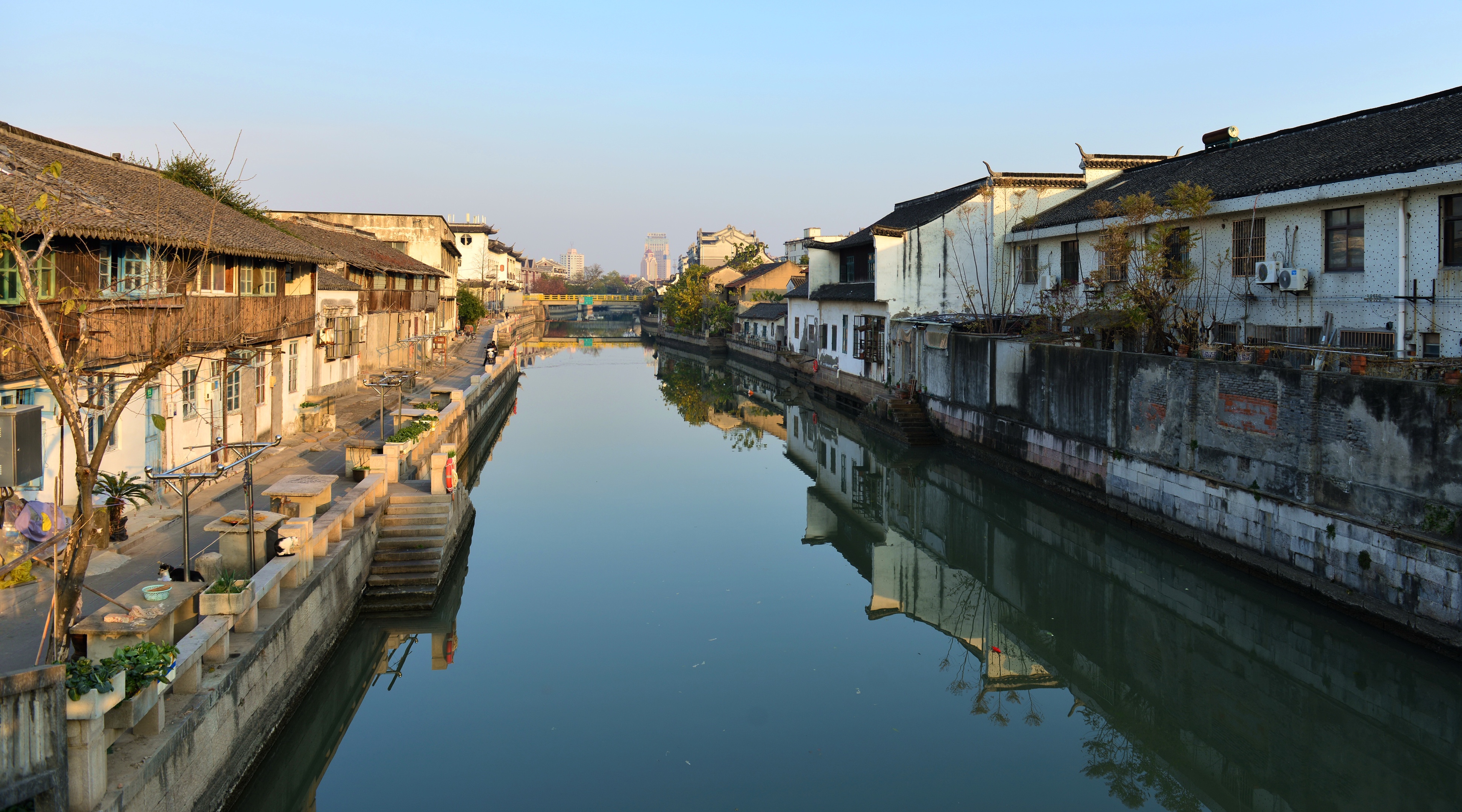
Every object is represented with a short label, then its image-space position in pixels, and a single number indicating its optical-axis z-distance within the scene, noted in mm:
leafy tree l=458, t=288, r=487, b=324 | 54250
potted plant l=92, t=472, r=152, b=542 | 10078
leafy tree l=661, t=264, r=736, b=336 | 58219
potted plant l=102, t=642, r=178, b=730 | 5602
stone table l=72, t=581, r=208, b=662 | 5992
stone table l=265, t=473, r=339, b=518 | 10242
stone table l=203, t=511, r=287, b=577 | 8648
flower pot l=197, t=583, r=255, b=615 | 7273
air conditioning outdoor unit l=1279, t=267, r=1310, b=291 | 15609
